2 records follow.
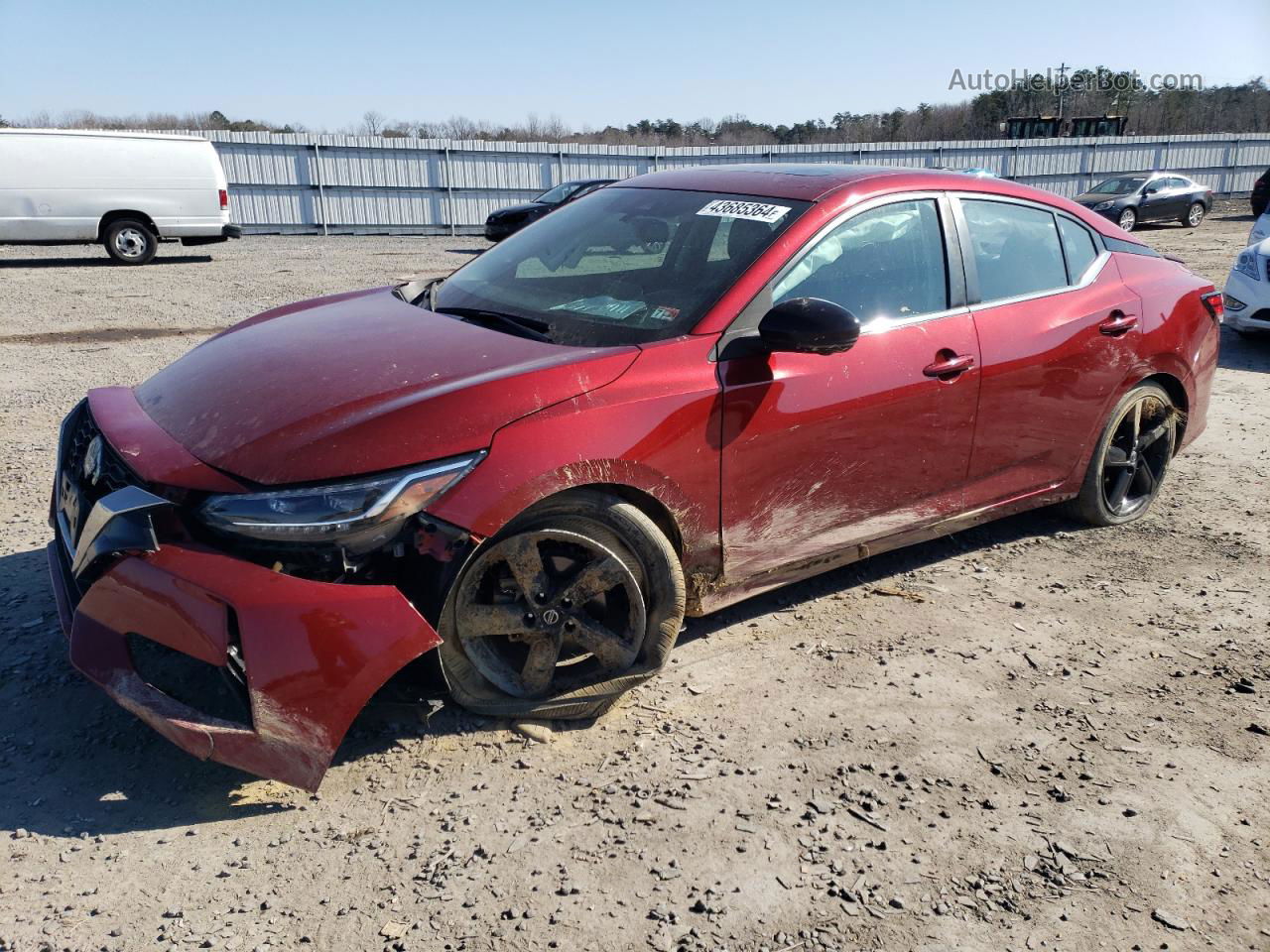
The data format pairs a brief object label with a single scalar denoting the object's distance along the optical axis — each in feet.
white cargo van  52.13
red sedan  8.76
